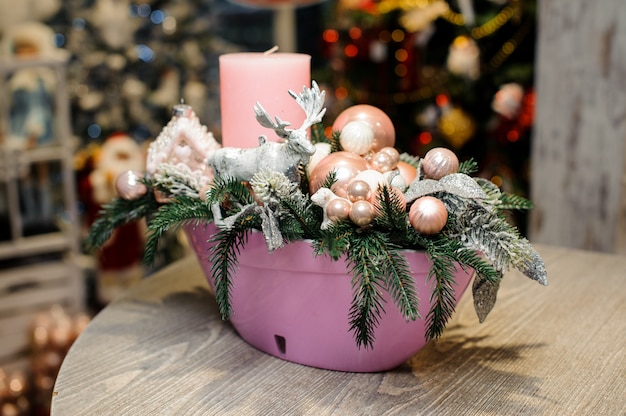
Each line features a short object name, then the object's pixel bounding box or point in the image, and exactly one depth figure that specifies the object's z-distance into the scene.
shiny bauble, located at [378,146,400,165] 0.83
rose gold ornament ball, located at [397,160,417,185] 0.84
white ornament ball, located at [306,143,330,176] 0.85
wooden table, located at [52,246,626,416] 0.72
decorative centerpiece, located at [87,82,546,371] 0.72
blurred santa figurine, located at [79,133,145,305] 2.46
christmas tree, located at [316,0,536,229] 2.28
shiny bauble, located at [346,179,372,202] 0.73
